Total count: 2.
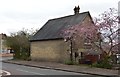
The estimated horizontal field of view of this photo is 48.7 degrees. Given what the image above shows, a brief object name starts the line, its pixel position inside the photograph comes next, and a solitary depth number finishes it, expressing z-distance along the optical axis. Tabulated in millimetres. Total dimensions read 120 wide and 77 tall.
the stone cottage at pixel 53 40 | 18555
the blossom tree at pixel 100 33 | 14197
